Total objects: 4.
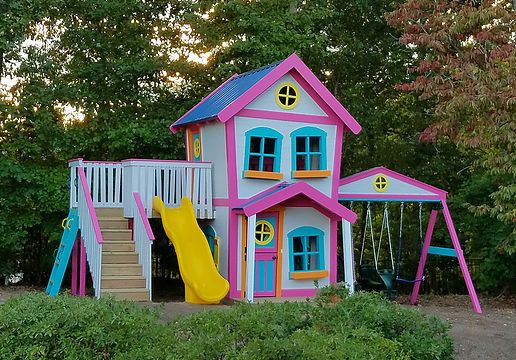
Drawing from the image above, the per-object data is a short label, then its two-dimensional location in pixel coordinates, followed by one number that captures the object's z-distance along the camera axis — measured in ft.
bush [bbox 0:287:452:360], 20.43
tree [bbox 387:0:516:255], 45.34
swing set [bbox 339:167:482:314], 48.34
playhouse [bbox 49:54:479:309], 44.27
